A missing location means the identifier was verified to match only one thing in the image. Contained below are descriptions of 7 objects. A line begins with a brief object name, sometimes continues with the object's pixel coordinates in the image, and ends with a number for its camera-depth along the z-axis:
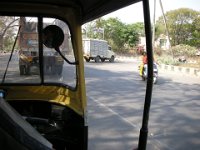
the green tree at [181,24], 27.01
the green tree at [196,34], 25.93
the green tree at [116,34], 29.12
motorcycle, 9.18
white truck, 19.94
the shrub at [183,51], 20.88
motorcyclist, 9.32
